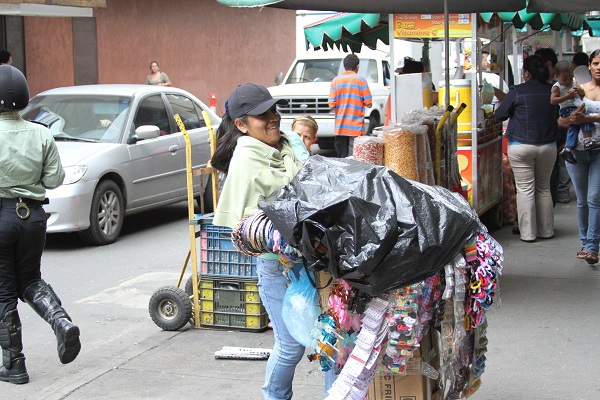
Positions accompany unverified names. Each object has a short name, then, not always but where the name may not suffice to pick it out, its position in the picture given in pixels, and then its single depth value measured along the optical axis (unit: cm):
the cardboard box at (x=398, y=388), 625
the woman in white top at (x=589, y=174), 1243
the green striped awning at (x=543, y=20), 1713
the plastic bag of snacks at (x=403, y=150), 784
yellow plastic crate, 1023
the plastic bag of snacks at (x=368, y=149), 747
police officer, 878
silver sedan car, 1538
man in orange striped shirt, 2183
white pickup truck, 2724
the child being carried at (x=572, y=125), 1243
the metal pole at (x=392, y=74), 1462
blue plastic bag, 631
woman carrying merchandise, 657
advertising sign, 1455
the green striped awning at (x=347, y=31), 1878
